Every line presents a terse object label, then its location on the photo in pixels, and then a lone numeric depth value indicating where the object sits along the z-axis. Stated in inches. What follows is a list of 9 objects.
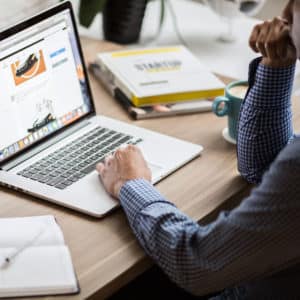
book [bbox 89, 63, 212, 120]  110.5
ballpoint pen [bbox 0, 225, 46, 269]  88.2
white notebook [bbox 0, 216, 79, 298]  86.2
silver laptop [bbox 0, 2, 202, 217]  98.8
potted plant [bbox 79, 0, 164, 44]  125.9
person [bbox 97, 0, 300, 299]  84.6
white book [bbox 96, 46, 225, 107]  112.0
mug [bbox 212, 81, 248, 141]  105.8
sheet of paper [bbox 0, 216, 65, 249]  90.6
